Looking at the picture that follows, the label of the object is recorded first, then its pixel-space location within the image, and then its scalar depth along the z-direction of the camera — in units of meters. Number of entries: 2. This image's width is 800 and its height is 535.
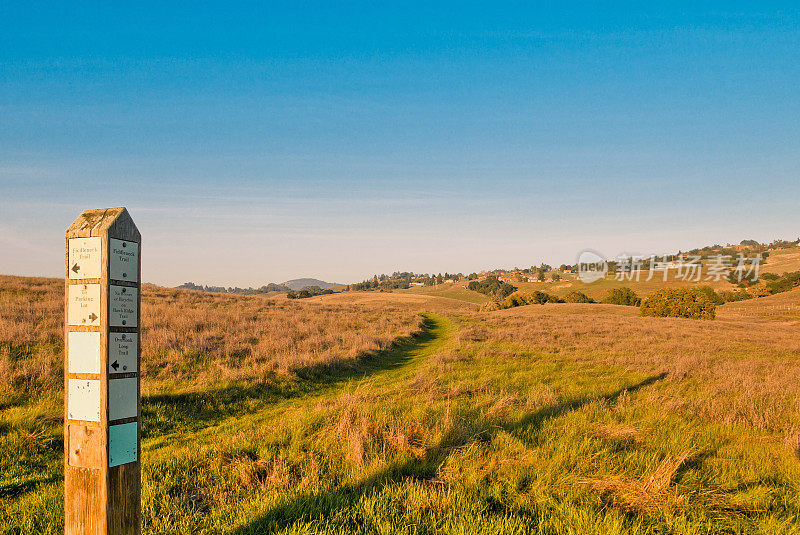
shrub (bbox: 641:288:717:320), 61.25
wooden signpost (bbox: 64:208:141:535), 2.83
